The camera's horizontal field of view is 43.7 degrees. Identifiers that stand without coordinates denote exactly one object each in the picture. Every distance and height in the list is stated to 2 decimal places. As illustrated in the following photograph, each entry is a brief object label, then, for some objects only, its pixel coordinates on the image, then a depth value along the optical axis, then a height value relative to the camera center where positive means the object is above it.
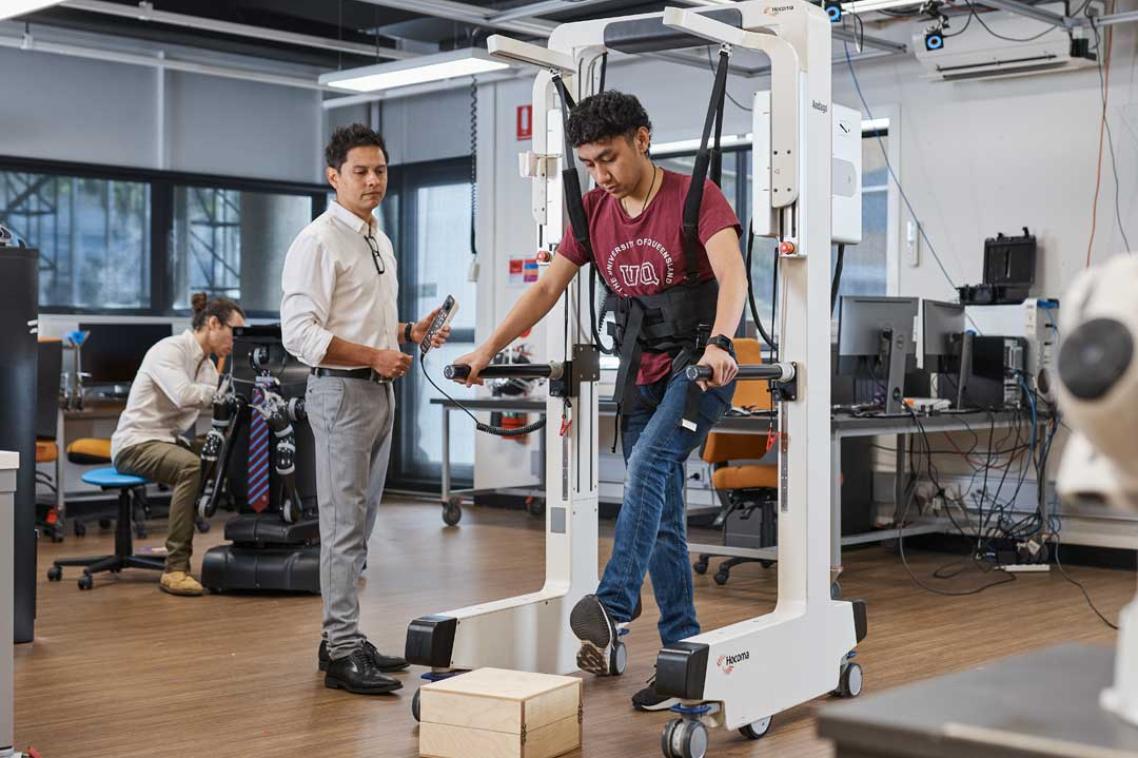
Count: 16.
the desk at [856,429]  5.77 -0.29
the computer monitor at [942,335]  6.88 +0.14
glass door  10.16 +0.58
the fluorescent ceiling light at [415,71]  7.82 +1.64
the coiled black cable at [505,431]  4.00 -0.20
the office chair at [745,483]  6.27 -0.53
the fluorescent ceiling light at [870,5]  6.54 +1.66
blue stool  6.25 -0.88
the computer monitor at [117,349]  8.54 +0.06
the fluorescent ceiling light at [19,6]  4.85 +1.22
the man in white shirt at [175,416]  6.10 -0.26
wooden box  3.27 -0.84
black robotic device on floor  5.80 -0.51
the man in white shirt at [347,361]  3.96 +0.00
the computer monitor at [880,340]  6.57 +0.11
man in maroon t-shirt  3.48 +0.12
